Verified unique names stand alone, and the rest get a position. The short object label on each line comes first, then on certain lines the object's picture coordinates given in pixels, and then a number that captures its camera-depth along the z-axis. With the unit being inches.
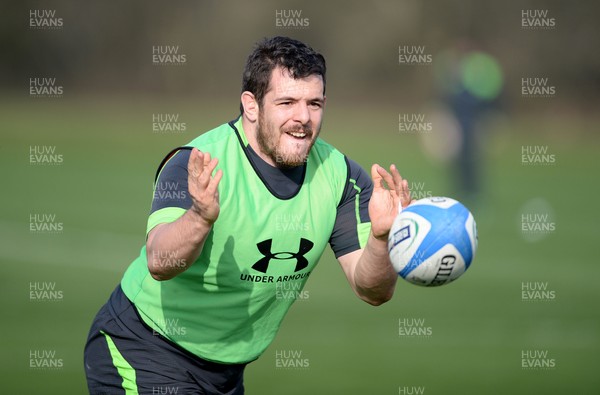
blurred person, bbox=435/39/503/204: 1476.4
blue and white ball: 407.2
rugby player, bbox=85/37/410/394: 425.1
